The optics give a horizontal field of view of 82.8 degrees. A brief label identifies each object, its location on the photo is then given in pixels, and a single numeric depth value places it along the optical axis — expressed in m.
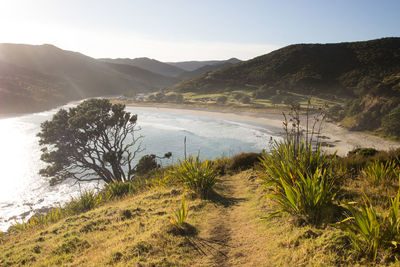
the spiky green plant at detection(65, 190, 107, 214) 9.27
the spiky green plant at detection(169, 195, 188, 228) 5.16
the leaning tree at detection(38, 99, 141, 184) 18.02
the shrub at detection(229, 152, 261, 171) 12.48
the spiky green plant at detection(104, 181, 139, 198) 10.70
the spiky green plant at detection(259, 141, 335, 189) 6.00
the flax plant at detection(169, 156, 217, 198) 7.60
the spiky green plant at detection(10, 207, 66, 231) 8.48
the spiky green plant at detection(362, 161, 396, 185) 6.45
